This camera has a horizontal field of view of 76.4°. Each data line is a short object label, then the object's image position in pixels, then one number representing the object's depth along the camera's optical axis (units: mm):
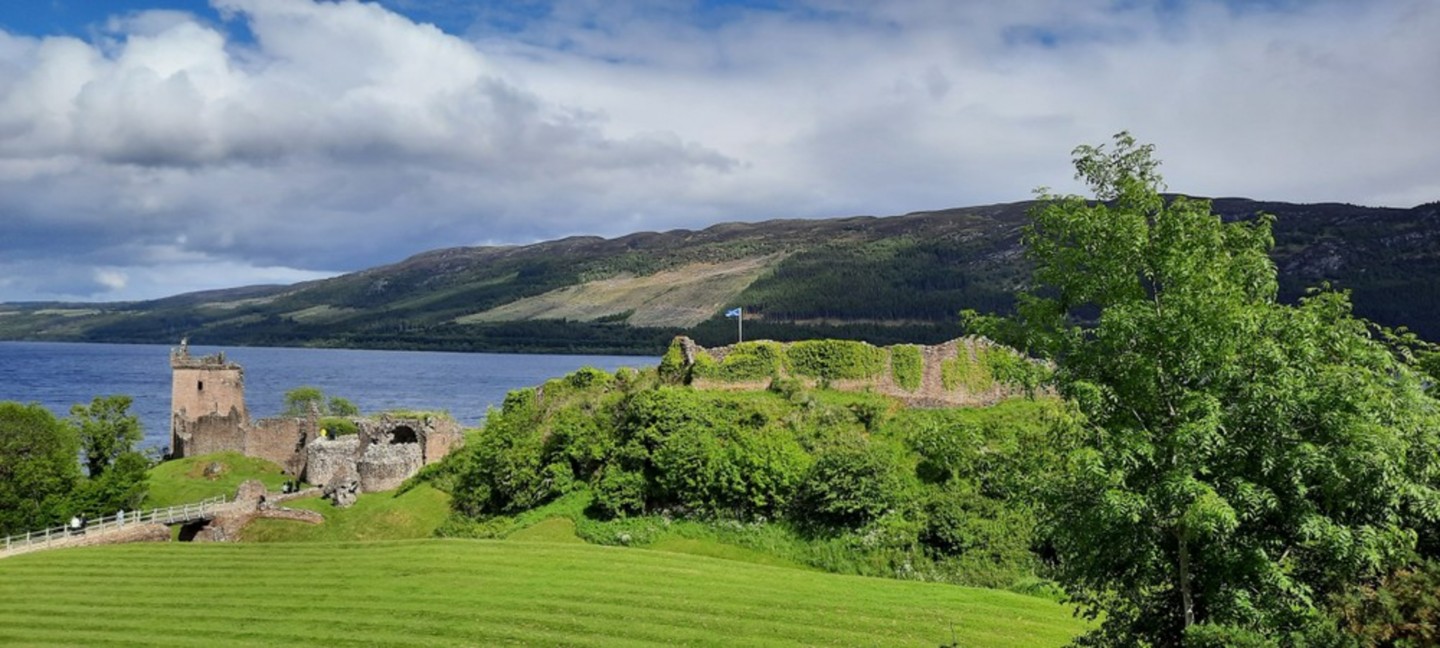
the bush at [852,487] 32938
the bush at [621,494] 36875
